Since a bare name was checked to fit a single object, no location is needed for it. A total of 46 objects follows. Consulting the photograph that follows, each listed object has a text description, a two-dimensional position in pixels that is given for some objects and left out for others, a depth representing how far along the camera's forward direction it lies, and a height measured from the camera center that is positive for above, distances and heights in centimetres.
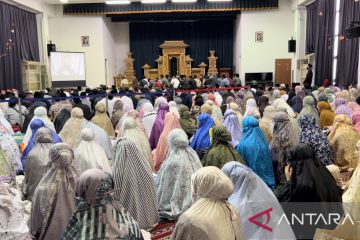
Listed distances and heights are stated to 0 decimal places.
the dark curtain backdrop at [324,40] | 1136 +82
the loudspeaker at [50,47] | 1439 +84
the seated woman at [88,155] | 388 -87
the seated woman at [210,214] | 192 -74
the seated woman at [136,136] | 449 -80
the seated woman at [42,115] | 555 -68
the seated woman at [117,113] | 687 -81
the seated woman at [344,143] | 479 -95
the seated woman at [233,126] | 527 -81
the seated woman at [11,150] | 445 -95
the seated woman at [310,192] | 260 -87
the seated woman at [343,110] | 598 -68
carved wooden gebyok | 1678 +32
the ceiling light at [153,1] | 1435 +252
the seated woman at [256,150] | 417 -91
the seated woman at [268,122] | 518 -77
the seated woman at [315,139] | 423 -80
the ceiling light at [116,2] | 1417 +251
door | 1502 -12
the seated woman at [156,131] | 577 -94
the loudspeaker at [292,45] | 1424 +82
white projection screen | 1380 +1
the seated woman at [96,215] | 184 -71
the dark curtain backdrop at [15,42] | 1162 +92
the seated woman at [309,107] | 605 -64
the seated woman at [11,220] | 224 -90
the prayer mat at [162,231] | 336 -146
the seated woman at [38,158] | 379 -88
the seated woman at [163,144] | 496 -100
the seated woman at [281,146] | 440 -91
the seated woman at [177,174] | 360 -101
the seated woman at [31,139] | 451 -81
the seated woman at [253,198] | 241 -83
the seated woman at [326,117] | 595 -79
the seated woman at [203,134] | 466 -82
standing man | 1191 -32
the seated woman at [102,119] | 639 -85
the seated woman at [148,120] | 634 -86
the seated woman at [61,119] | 632 -82
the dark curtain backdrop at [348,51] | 948 +39
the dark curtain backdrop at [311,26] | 1274 +138
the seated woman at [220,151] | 362 -80
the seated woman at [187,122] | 577 -82
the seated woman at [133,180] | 331 -96
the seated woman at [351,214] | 160 -81
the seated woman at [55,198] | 274 -92
